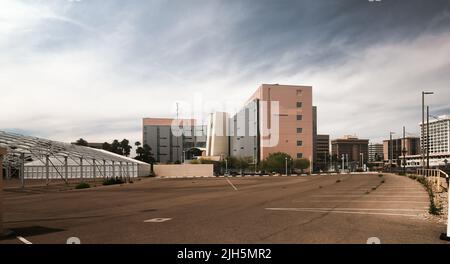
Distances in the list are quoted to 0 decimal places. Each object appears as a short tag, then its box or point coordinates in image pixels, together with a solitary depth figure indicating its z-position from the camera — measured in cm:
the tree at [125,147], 12862
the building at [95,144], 16712
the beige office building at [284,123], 11012
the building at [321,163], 13742
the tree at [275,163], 9938
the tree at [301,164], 10825
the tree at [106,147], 13000
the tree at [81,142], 14218
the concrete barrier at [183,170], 8244
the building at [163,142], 10659
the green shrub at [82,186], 3451
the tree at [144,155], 10431
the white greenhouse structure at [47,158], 3550
